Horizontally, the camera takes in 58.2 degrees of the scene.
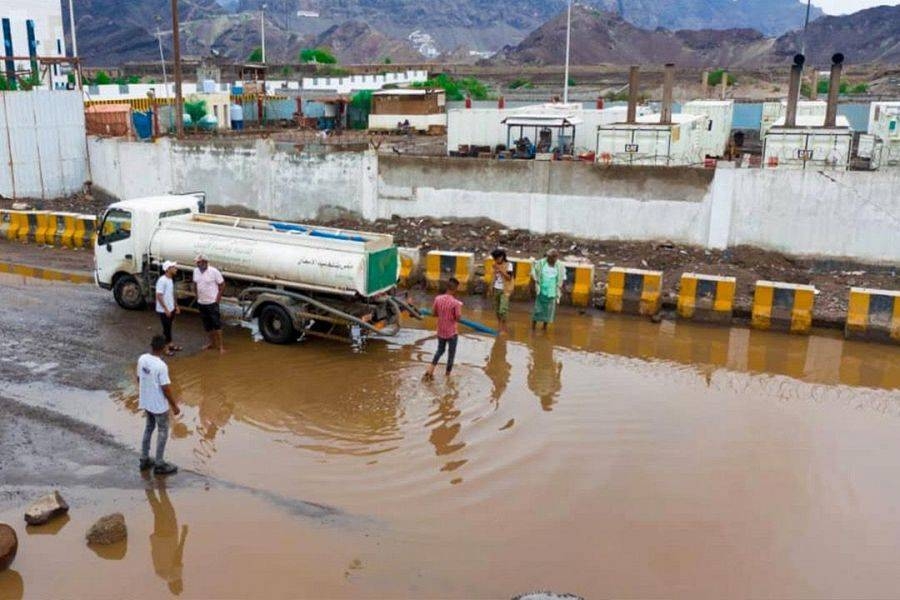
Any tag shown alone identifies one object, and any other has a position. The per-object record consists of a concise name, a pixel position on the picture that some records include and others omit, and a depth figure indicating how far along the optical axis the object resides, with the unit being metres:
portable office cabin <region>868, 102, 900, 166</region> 25.83
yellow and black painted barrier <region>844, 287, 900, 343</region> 14.45
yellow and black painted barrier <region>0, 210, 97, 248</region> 21.47
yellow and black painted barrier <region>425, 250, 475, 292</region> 17.44
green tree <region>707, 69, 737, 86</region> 74.44
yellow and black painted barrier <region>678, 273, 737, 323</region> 15.56
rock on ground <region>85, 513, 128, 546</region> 7.80
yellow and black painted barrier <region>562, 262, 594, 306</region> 16.48
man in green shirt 14.26
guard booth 25.47
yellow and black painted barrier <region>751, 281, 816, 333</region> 14.95
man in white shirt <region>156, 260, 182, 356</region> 12.76
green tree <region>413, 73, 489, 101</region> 62.16
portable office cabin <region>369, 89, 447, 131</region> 43.06
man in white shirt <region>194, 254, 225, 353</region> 13.02
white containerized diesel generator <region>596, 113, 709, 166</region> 23.30
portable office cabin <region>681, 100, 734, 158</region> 30.61
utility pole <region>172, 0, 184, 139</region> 27.11
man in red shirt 11.78
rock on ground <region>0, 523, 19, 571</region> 7.35
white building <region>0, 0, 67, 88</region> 47.00
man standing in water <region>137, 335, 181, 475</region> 8.84
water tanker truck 13.37
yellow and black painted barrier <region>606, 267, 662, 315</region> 15.98
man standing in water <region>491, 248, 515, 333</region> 14.20
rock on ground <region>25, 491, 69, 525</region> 8.09
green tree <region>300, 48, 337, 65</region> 99.19
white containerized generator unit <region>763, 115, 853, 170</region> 20.92
